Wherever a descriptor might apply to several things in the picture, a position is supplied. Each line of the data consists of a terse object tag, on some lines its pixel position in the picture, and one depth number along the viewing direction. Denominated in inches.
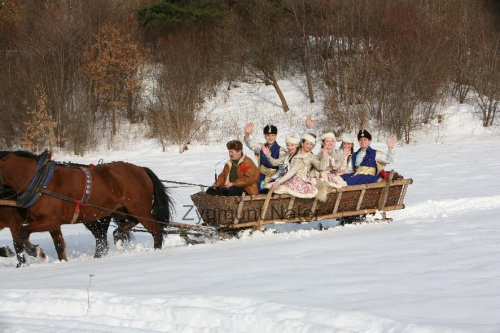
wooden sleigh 656.4
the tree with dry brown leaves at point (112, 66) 2303.2
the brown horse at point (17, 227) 607.1
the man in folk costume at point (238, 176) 692.1
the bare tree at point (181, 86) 2146.9
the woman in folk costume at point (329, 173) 700.0
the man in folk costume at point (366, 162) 749.3
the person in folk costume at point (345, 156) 778.2
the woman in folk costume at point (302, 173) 674.2
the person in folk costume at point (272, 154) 740.6
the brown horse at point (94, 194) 608.1
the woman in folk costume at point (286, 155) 701.3
